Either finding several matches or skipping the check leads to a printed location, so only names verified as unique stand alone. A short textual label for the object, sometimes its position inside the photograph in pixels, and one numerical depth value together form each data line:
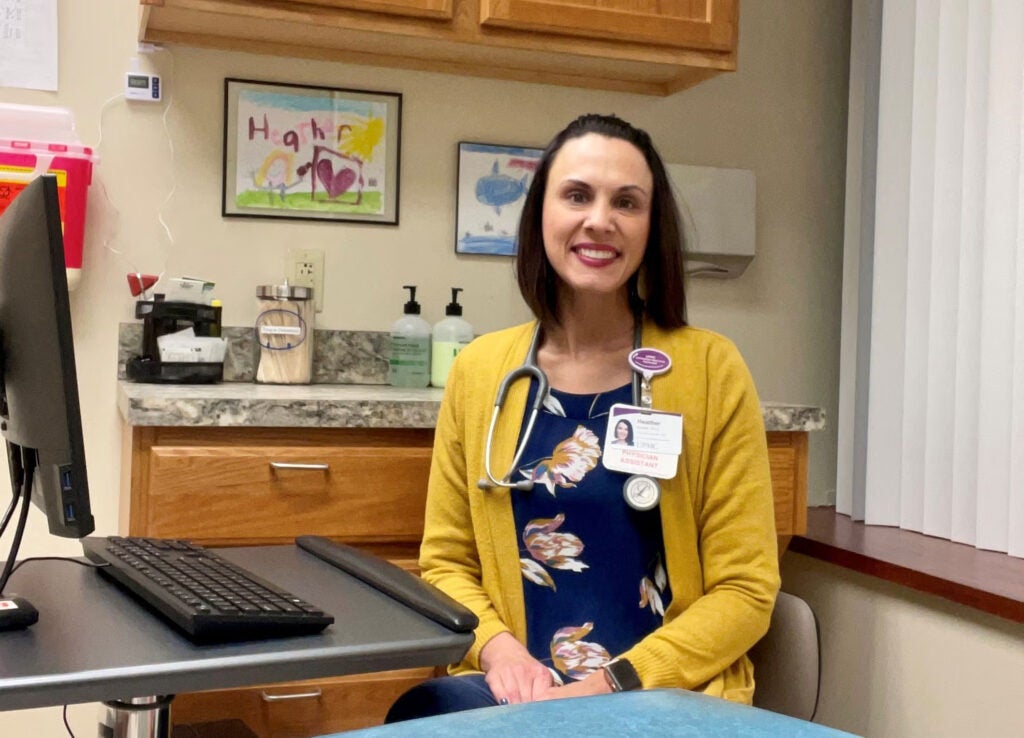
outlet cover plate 2.37
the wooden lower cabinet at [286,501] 1.78
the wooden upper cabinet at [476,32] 2.08
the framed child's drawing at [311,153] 2.33
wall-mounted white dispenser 2.60
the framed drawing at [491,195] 2.48
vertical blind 2.03
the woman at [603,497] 1.54
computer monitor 0.88
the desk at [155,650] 0.78
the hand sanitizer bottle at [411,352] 2.35
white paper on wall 2.18
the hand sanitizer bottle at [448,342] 2.35
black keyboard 0.88
